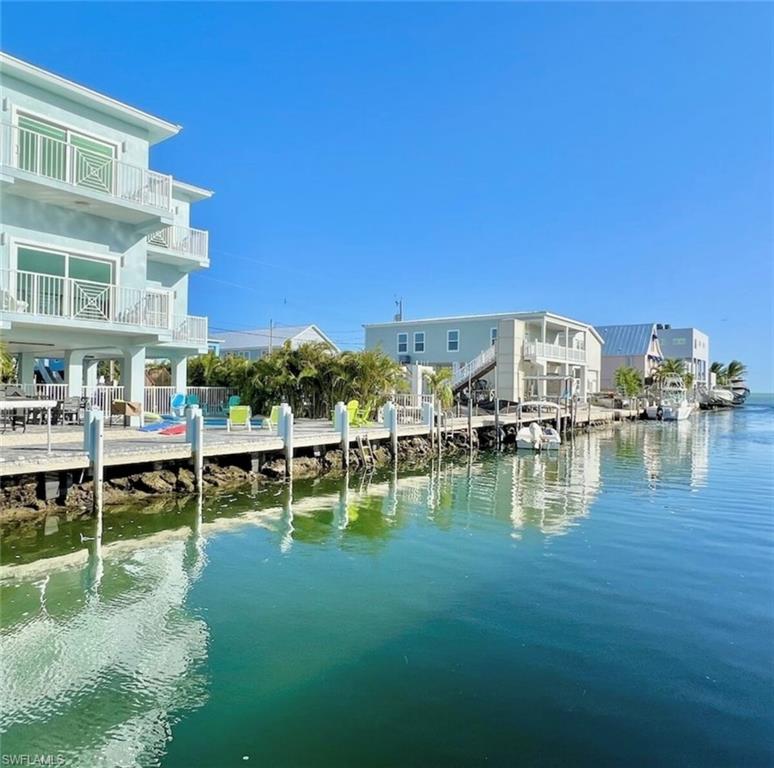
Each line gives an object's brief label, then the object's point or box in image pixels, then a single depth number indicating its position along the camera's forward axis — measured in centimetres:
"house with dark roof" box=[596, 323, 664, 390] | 6475
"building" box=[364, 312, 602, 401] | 3859
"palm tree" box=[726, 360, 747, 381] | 9825
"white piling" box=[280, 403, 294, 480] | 1812
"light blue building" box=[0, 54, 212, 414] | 1667
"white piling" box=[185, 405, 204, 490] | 1537
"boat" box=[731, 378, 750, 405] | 9298
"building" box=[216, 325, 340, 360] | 4689
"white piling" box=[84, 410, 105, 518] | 1284
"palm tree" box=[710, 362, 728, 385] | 9475
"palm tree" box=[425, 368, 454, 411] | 3068
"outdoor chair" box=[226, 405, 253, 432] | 2042
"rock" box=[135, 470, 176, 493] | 1468
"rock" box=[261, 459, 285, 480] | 1803
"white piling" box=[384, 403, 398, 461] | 2306
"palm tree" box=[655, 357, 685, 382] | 6438
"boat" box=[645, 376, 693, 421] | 5503
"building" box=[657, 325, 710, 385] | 7844
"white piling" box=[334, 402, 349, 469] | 2055
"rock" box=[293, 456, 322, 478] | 1914
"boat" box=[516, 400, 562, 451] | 2970
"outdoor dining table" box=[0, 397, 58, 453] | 1243
